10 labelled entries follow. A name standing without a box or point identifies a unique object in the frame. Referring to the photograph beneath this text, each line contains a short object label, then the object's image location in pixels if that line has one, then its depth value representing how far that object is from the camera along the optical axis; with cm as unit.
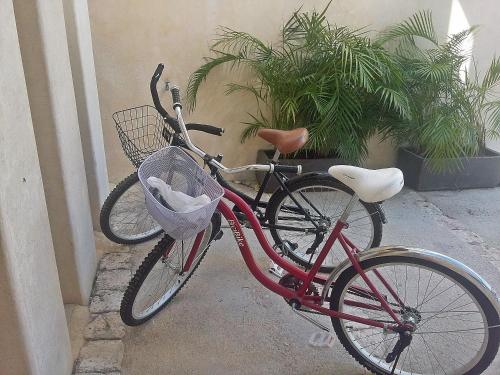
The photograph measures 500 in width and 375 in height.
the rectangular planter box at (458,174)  346
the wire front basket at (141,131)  211
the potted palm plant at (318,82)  294
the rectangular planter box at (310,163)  333
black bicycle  204
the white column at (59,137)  165
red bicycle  155
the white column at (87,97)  230
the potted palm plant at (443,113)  308
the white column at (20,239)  119
